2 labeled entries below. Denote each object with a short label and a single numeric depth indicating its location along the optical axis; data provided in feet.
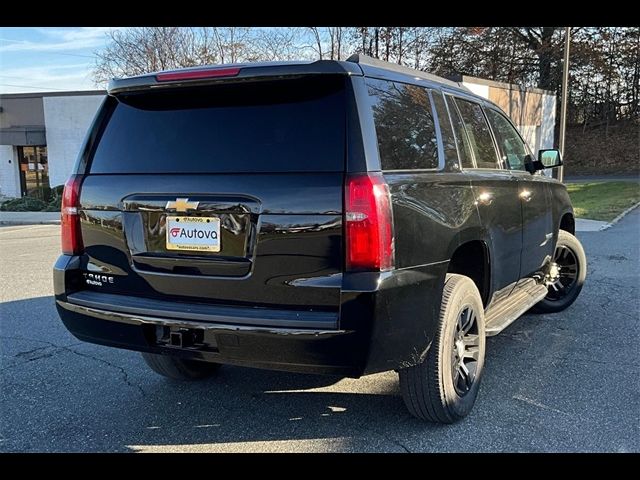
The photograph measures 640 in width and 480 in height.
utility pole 50.47
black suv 8.61
